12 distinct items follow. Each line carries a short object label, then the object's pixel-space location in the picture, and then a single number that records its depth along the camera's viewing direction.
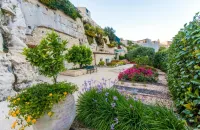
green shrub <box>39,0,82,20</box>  13.06
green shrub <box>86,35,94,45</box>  20.69
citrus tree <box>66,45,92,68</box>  10.91
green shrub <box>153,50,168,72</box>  13.43
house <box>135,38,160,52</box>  38.41
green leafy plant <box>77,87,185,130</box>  1.77
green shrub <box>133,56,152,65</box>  14.26
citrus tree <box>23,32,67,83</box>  2.68
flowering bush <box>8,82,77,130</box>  1.84
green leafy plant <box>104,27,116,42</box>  31.14
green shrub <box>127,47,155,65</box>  19.96
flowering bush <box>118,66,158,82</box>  7.15
